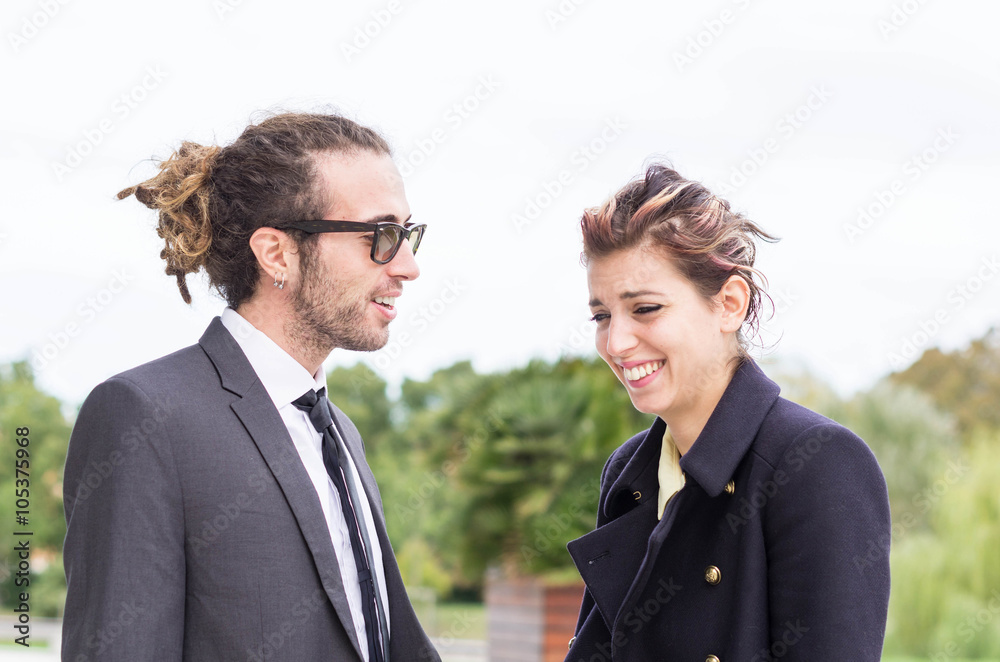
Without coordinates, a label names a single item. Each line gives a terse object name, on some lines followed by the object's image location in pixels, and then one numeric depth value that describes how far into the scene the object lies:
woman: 1.96
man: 2.00
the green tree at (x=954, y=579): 10.65
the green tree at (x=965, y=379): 24.83
